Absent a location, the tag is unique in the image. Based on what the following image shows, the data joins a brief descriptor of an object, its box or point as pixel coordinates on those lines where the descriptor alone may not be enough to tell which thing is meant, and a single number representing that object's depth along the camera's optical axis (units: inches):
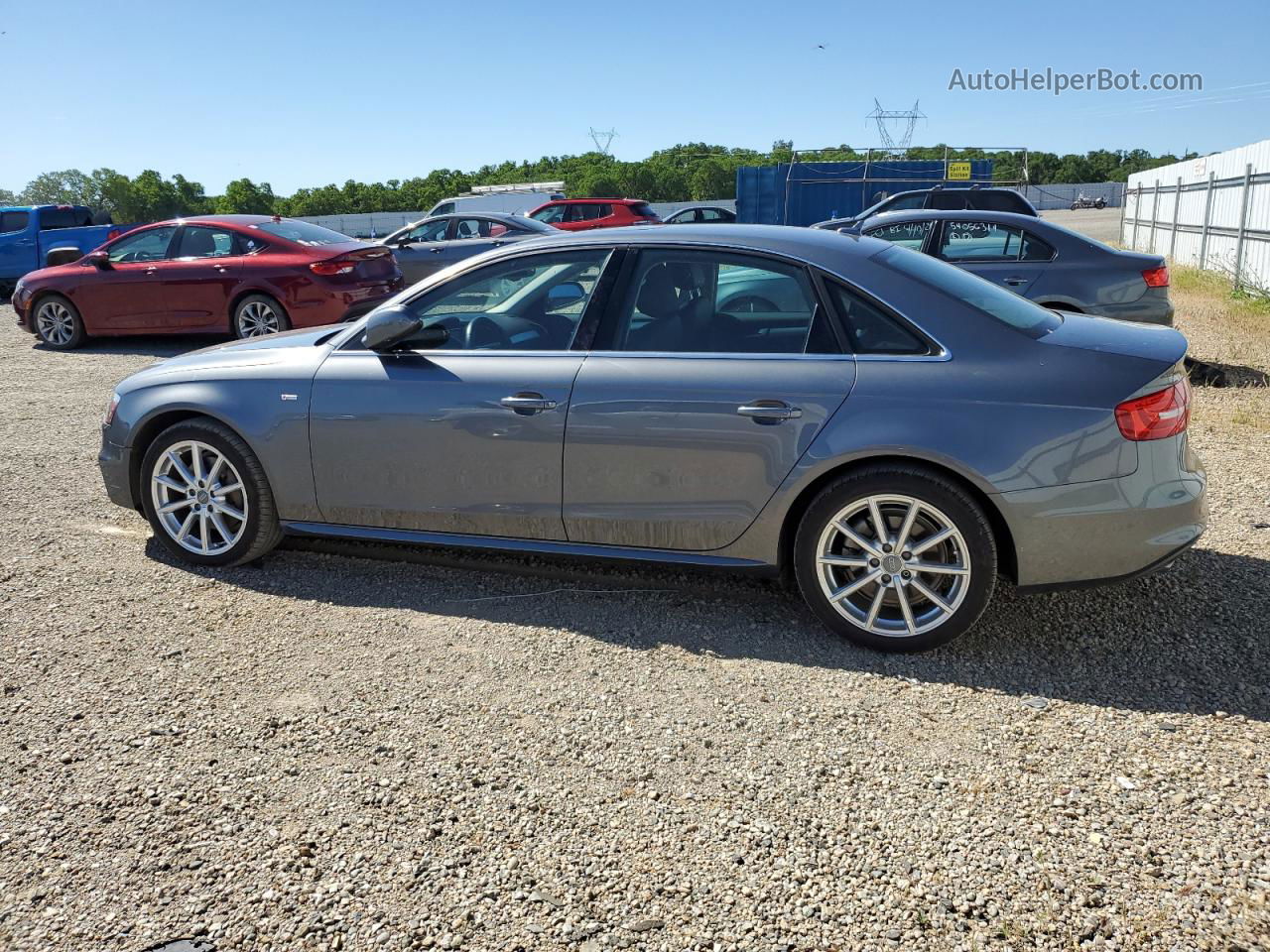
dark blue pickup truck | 776.3
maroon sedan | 446.9
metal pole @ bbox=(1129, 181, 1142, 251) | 1162.0
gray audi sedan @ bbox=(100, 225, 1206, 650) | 147.9
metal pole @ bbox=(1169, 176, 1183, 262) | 909.2
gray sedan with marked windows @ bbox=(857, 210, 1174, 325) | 342.3
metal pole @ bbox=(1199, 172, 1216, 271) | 769.6
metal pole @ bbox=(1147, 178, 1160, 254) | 1028.5
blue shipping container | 1284.4
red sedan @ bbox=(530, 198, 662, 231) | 984.3
